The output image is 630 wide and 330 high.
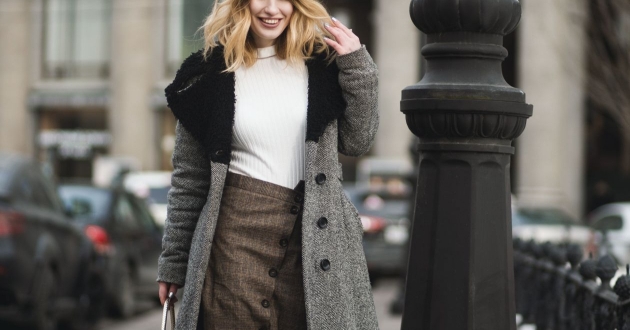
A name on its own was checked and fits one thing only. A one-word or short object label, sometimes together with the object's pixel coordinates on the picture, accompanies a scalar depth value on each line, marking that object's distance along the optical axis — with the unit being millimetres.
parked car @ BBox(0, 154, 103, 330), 8250
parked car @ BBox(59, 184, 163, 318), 11180
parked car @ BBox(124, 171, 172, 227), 16392
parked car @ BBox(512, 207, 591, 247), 16141
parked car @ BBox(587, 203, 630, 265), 15477
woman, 3312
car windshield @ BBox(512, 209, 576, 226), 16766
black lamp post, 3225
